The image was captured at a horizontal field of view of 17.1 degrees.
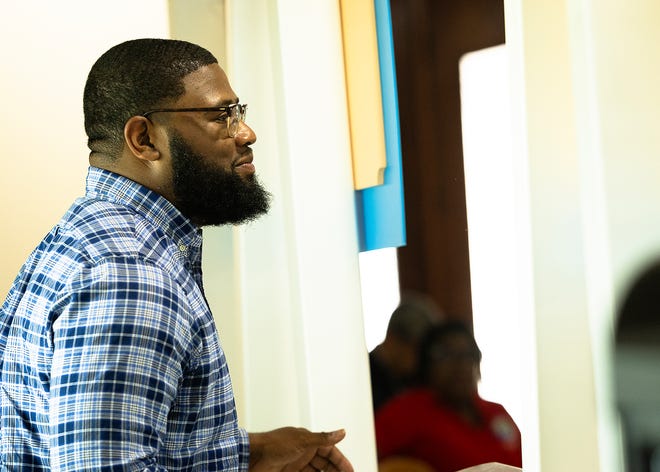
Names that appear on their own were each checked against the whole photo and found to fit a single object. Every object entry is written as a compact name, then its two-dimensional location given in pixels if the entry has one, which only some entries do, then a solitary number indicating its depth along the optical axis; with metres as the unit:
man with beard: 2.65
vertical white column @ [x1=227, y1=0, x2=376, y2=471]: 3.72
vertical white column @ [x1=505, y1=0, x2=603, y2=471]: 3.15
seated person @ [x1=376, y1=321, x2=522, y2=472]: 3.39
